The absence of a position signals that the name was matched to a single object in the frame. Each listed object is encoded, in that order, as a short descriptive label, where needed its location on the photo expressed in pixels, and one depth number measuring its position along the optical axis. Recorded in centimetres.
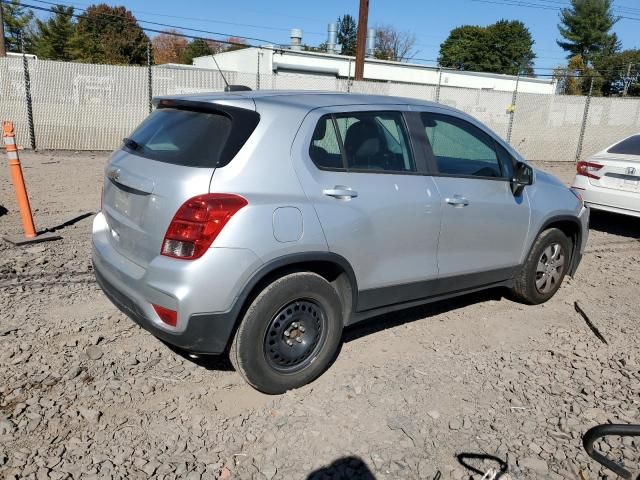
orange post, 585
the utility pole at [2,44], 1454
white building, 3000
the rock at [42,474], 263
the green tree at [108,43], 4959
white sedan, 734
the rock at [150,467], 271
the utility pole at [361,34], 1723
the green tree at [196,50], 5631
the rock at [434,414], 327
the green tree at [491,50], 7406
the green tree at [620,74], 5234
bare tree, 7294
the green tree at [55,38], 5094
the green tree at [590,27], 6819
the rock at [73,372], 348
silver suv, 298
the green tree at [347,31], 7681
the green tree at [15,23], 5384
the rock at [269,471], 274
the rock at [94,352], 373
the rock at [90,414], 308
